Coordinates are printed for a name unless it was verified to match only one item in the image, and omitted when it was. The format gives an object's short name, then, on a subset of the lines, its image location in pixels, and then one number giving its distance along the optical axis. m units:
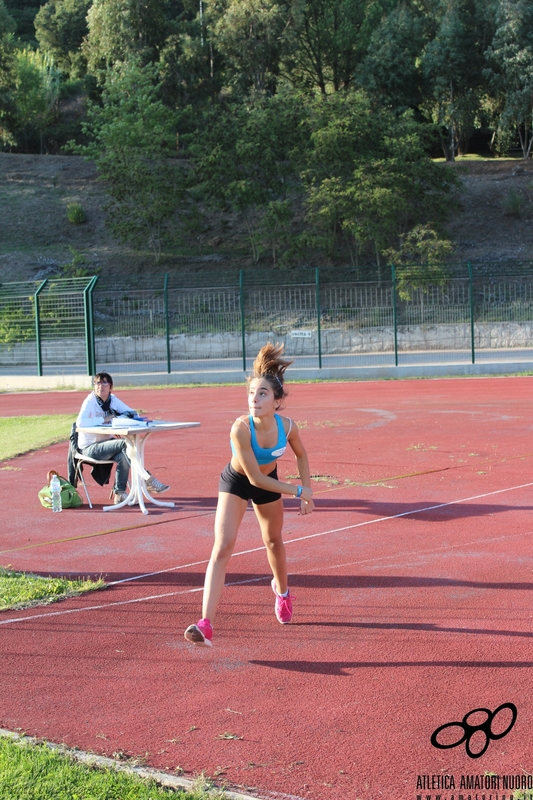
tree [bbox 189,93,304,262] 42.72
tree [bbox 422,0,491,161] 51.66
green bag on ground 9.52
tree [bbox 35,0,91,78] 63.84
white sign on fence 28.73
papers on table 9.36
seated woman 9.73
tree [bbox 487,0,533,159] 49.22
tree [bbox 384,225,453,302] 38.25
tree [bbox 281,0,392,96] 53.66
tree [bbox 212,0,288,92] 49.53
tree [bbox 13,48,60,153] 58.84
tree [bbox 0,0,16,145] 55.50
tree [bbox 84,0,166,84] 52.66
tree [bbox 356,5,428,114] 51.53
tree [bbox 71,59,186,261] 43.81
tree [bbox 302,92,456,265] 39.72
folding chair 9.81
